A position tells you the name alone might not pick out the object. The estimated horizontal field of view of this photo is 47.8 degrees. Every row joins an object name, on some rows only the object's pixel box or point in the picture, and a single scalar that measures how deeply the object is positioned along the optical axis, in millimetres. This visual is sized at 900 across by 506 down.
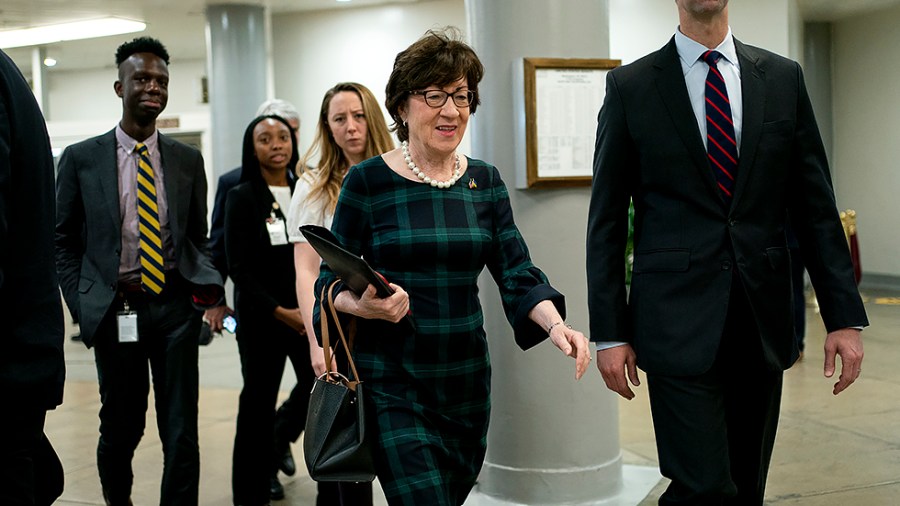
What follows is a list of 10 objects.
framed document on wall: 4379
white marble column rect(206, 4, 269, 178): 12297
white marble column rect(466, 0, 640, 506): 4430
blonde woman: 3873
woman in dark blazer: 4660
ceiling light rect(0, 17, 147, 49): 13828
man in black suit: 2674
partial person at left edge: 1921
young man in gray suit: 4016
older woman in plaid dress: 2648
